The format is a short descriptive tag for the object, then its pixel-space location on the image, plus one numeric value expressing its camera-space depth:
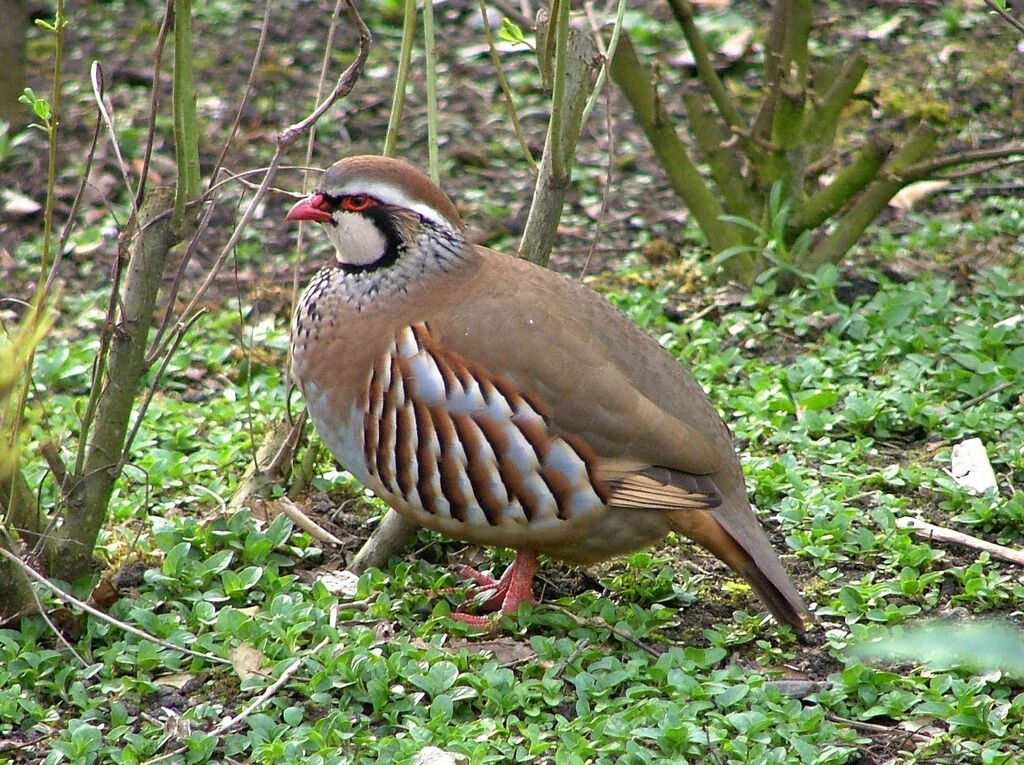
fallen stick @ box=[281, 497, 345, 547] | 8.25
